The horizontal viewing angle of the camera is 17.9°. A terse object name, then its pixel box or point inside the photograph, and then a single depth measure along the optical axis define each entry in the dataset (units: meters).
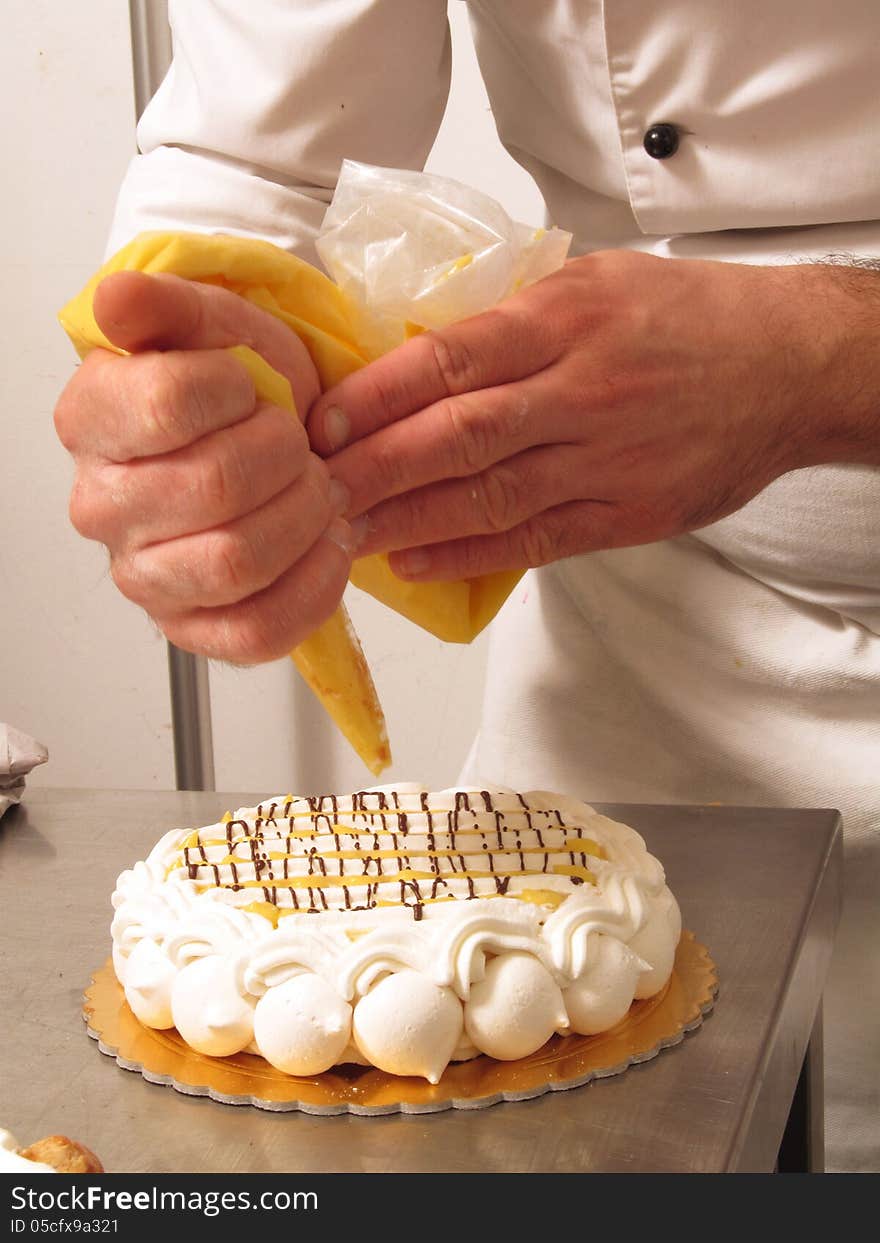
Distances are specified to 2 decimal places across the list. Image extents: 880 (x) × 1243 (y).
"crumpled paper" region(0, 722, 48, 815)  1.20
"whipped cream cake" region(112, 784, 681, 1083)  0.96
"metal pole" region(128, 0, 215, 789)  1.72
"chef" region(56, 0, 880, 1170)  0.92
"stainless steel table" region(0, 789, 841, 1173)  0.92
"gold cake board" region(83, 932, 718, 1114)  0.95
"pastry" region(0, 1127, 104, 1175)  0.87
